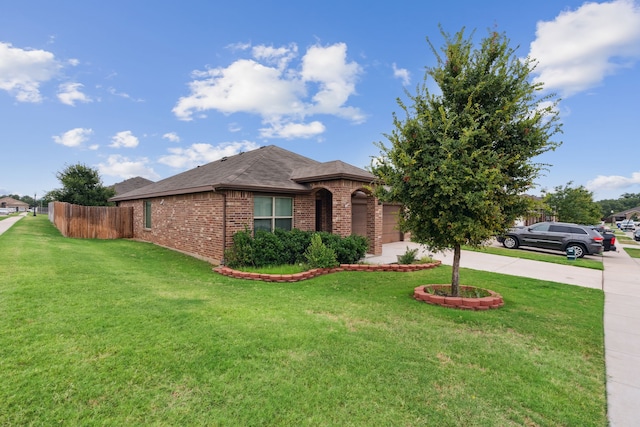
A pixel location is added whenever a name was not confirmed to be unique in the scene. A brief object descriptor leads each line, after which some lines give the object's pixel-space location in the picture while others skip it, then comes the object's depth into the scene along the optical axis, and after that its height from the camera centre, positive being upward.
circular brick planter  5.94 -1.66
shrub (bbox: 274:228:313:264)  9.87 -0.93
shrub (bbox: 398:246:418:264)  10.27 -1.41
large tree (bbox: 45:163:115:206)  26.23 +2.17
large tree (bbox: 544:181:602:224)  25.62 +0.99
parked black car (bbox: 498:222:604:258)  14.51 -1.08
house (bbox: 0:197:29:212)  99.69 +2.70
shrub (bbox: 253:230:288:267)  9.34 -1.06
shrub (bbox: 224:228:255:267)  9.23 -1.12
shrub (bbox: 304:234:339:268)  9.18 -1.22
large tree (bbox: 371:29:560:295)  5.62 +1.39
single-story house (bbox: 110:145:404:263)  10.15 +0.44
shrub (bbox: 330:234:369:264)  9.89 -1.08
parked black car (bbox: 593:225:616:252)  16.06 -1.36
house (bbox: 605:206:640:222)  77.56 +0.39
